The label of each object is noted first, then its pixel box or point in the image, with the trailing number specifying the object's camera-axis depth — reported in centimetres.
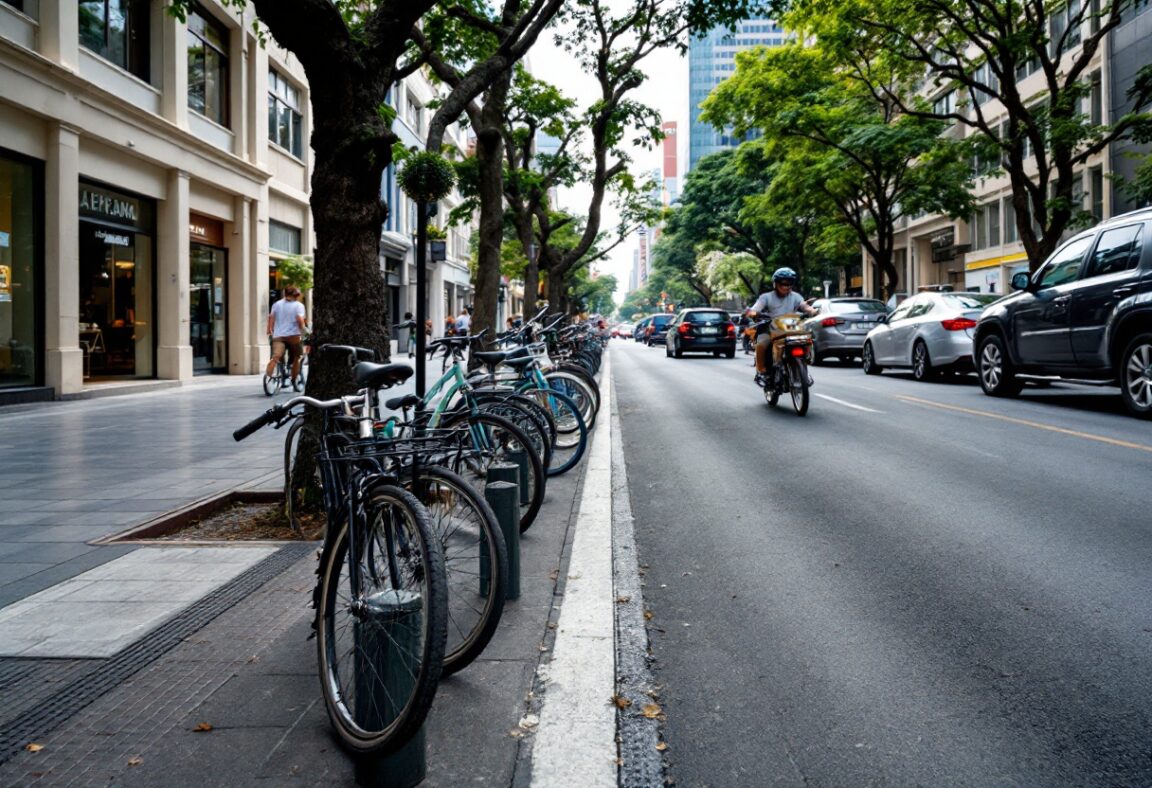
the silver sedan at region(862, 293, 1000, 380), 1608
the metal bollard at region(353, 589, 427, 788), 260
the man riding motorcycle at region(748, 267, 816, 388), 1206
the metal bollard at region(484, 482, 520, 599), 427
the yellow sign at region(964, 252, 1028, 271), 3424
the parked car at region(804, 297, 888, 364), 2294
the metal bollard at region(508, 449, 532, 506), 568
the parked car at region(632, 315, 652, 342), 5816
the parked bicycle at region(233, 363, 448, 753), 262
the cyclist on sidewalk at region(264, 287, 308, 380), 1627
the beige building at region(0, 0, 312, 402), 1464
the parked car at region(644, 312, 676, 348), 5184
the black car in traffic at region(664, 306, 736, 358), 3017
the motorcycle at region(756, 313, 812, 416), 1157
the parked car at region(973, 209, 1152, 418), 1025
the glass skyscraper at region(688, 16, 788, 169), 16912
